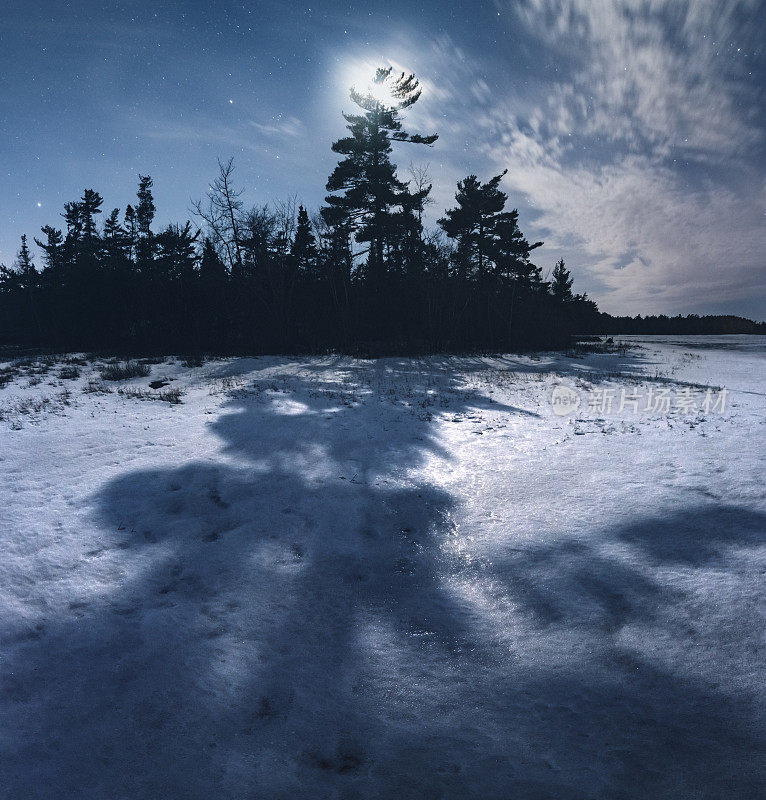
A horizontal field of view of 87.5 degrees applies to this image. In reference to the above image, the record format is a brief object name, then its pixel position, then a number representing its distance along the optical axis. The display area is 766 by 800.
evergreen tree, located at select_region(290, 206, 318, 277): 28.33
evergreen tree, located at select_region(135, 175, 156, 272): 43.14
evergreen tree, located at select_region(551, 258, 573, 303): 48.75
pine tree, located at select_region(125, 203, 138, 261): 41.49
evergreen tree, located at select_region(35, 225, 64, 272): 42.71
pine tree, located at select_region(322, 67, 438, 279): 26.56
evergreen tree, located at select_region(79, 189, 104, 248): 43.72
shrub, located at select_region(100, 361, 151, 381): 13.18
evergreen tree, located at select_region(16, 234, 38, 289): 38.42
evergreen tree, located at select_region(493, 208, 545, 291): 33.38
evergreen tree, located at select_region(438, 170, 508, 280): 32.19
